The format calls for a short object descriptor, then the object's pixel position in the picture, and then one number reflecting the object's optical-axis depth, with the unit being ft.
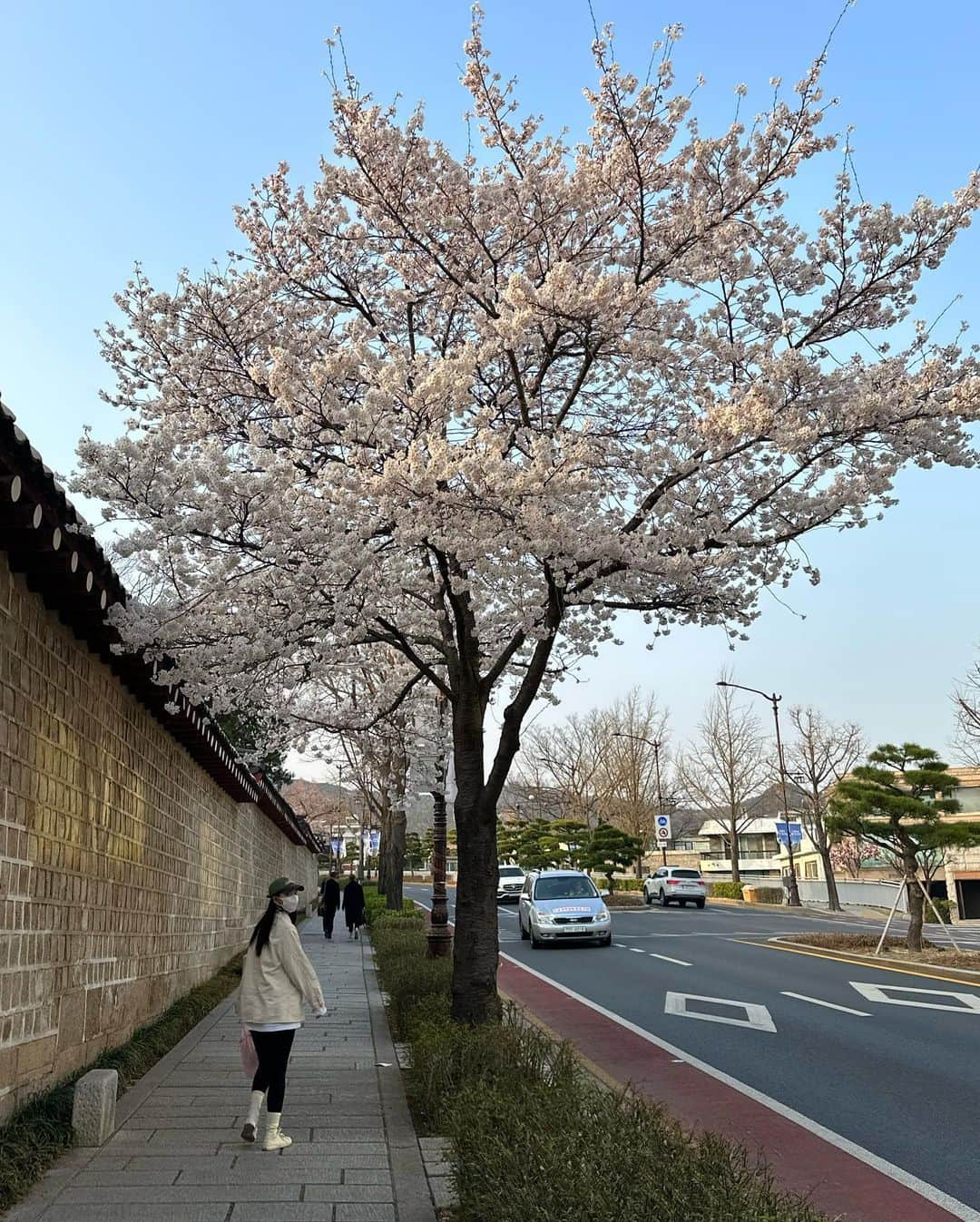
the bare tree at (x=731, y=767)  192.85
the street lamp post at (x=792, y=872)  139.33
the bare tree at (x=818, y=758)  167.02
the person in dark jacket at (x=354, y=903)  88.12
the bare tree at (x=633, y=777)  189.98
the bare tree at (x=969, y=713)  120.98
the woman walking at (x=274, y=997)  22.38
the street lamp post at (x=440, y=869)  52.90
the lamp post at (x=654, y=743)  184.26
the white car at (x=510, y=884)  140.36
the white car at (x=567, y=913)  75.92
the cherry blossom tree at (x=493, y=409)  28.86
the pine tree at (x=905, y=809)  64.95
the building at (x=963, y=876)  148.56
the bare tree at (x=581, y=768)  201.26
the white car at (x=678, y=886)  137.18
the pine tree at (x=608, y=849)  151.53
